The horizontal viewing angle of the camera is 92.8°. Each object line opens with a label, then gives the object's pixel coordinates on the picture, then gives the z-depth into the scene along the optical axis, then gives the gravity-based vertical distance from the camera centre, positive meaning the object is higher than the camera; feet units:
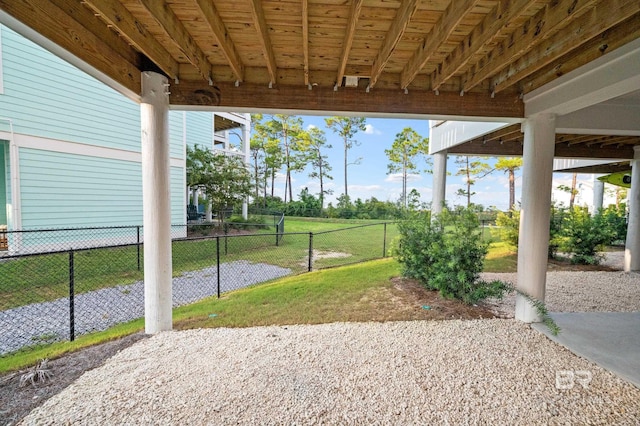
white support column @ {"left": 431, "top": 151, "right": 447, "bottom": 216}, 20.88 +1.27
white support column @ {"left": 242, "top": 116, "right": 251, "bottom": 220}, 43.03 +7.99
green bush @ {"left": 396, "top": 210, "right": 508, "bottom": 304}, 13.35 -2.61
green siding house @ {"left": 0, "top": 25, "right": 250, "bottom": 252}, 20.34 +3.59
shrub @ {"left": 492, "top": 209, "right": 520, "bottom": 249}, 25.12 -2.17
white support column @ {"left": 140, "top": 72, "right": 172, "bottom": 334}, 10.20 -0.08
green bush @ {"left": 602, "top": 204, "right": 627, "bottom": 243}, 28.76 -1.61
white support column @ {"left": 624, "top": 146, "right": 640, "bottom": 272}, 21.08 -1.64
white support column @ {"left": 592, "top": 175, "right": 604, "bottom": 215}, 35.19 +1.17
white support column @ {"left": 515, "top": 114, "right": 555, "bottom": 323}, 11.21 -0.22
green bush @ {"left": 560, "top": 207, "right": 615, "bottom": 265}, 23.00 -2.48
